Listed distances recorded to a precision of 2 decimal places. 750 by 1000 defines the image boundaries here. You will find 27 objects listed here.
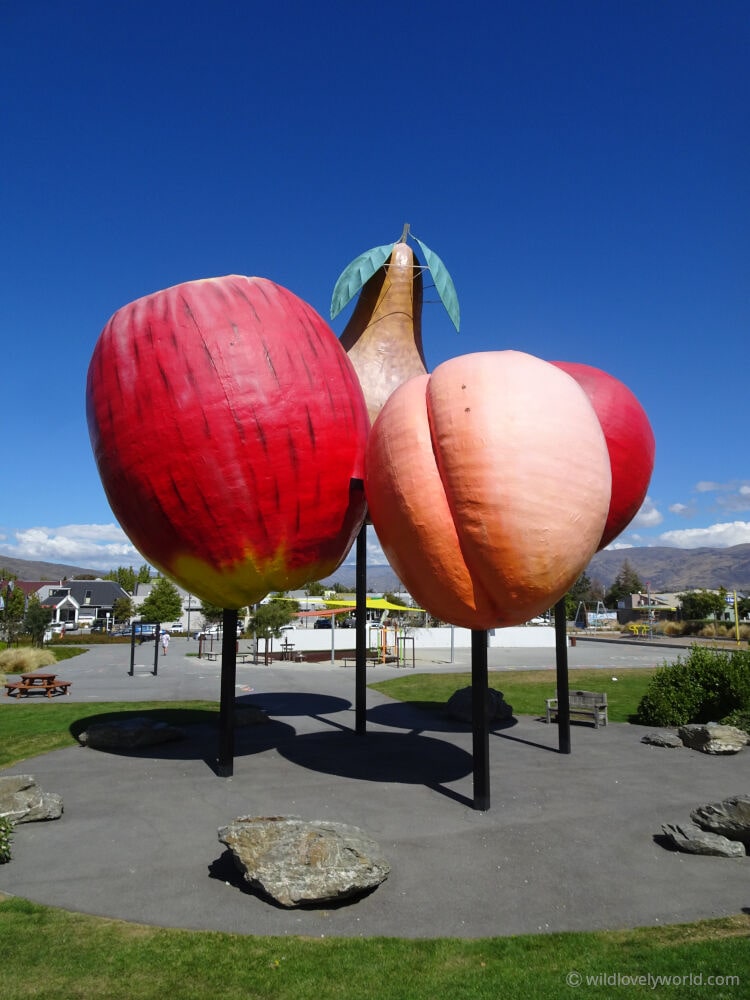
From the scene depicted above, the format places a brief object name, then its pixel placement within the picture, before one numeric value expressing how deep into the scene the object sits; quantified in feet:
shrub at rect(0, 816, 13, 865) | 24.43
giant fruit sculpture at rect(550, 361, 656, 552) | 35.19
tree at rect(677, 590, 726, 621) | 255.70
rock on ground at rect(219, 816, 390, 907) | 21.01
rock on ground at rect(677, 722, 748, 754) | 42.65
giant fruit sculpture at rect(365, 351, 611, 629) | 24.22
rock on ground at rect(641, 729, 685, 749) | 44.68
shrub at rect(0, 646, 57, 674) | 93.45
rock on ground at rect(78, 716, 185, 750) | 42.19
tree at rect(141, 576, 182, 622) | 200.13
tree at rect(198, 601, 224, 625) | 181.89
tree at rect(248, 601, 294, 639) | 139.03
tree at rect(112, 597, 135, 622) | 250.57
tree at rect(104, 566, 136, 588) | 357.82
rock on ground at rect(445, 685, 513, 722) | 53.16
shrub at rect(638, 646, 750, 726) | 51.47
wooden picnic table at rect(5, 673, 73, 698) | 66.95
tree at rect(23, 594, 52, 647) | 129.70
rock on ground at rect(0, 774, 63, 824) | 28.58
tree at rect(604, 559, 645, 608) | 387.14
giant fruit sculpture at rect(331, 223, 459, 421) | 42.01
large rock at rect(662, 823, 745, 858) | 25.46
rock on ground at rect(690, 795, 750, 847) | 26.30
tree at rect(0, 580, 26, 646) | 140.97
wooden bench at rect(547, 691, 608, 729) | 51.72
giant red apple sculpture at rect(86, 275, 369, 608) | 28.37
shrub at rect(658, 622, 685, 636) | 214.28
